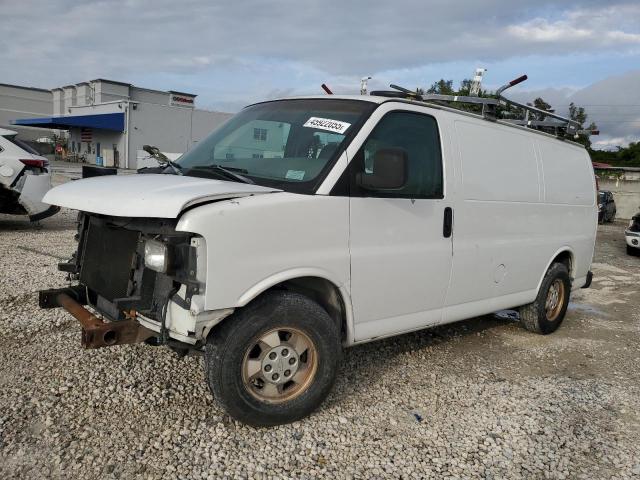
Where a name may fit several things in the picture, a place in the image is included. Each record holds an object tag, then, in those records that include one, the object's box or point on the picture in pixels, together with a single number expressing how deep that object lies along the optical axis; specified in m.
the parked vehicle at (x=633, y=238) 13.37
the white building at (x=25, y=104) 61.62
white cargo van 3.02
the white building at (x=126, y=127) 41.88
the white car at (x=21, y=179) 9.01
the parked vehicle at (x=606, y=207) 23.66
